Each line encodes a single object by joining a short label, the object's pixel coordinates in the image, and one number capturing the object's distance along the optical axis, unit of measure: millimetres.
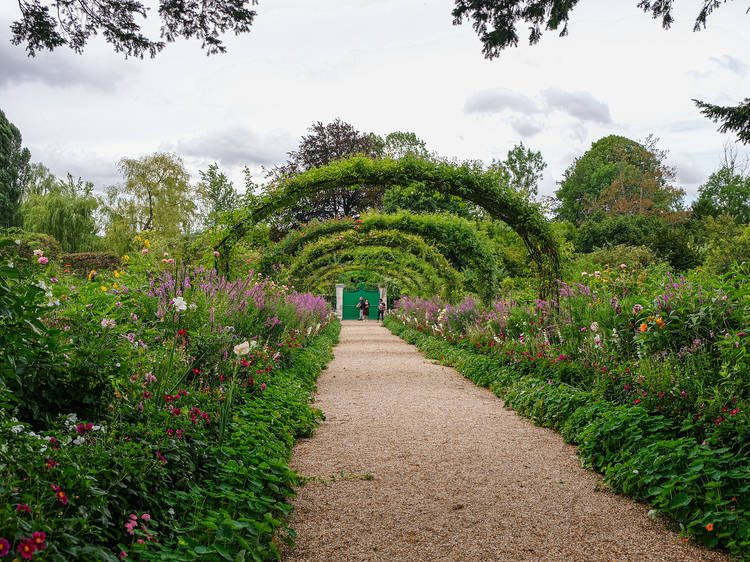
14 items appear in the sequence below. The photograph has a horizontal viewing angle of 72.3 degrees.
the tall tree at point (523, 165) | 39312
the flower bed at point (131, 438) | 1682
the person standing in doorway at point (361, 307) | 31328
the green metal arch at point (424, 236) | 11422
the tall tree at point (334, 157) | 25844
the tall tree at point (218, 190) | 34969
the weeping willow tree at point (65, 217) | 22125
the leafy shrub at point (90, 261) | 18625
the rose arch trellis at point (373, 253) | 13594
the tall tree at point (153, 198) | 25078
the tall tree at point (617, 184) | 31828
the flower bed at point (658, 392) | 2678
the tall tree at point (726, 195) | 26656
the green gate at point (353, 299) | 33406
